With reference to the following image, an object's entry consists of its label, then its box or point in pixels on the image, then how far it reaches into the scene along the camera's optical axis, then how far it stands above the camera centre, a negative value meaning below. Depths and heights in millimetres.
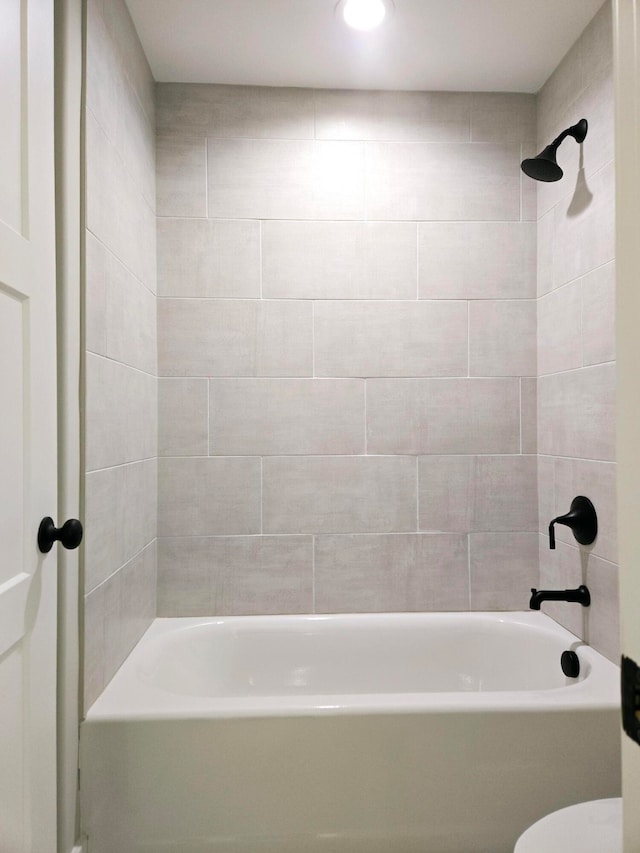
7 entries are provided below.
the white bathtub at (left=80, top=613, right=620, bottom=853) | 1564 -887
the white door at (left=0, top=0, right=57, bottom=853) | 1132 -5
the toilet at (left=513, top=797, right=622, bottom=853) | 1104 -759
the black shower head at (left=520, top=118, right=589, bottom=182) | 2014 +859
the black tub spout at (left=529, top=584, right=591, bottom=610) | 1958 -558
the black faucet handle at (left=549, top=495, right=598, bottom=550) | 1985 -319
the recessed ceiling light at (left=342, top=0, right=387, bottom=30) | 1906 +1279
